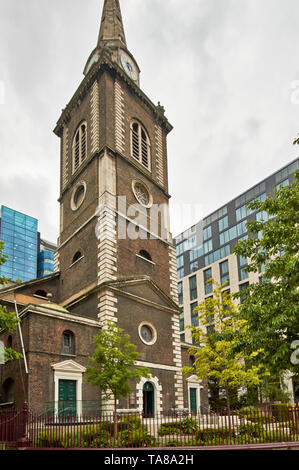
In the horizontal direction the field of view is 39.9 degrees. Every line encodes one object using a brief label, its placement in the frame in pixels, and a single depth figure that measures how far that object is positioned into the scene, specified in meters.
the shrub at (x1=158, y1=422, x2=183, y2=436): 16.58
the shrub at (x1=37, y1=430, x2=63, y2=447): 15.11
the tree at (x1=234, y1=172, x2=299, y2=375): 13.84
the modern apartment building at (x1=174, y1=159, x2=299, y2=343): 62.81
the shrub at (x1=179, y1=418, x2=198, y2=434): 17.36
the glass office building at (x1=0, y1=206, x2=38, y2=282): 91.31
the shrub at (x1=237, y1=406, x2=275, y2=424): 15.67
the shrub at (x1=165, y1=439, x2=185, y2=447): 15.29
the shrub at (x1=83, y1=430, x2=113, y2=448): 14.95
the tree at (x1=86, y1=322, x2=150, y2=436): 19.77
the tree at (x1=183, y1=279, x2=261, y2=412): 23.52
